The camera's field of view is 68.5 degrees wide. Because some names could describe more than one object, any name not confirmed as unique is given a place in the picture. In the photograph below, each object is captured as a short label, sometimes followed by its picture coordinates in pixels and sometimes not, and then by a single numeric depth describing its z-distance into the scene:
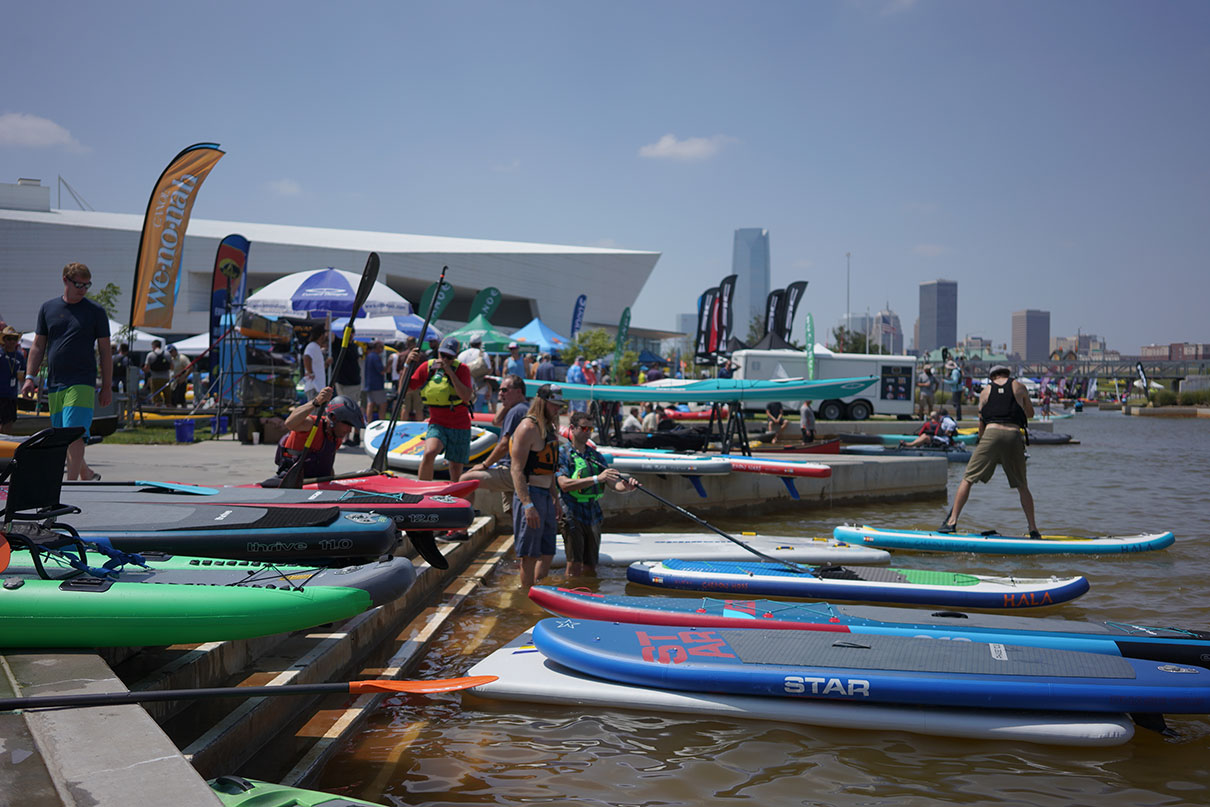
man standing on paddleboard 8.87
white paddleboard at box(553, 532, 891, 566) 7.99
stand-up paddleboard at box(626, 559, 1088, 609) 6.68
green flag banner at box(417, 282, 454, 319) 19.81
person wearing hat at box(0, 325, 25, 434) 8.36
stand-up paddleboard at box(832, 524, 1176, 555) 9.09
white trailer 25.66
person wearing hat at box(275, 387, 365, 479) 6.72
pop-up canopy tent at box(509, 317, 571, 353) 24.98
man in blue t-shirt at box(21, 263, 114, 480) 6.24
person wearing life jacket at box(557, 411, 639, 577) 6.81
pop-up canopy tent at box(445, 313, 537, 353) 21.20
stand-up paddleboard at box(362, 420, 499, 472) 10.06
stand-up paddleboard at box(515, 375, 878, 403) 12.51
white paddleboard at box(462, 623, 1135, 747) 4.08
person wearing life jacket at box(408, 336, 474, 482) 7.77
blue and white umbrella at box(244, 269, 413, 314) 15.21
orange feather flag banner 12.75
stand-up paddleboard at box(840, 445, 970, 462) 16.69
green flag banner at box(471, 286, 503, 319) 29.28
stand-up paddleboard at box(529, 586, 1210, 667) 4.81
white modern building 46.34
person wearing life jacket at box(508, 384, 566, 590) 6.10
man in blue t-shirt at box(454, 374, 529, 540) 6.82
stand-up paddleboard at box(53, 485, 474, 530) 5.52
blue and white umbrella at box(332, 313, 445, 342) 17.81
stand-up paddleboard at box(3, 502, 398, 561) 4.80
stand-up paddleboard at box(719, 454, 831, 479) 11.11
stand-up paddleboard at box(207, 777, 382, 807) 2.66
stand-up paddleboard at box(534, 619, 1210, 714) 4.10
